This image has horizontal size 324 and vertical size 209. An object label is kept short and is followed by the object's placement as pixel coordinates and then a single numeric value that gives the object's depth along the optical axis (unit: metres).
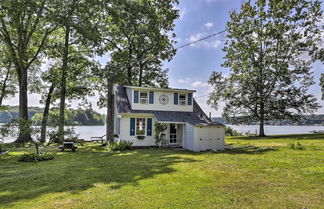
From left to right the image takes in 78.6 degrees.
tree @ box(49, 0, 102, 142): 16.73
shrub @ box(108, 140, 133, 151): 14.23
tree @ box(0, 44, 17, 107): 24.38
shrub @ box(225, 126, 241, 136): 29.41
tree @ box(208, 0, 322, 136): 22.59
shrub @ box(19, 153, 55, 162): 10.41
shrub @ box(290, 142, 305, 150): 12.94
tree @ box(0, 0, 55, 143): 14.94
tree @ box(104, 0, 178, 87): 21.73
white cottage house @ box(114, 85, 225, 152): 14.12
